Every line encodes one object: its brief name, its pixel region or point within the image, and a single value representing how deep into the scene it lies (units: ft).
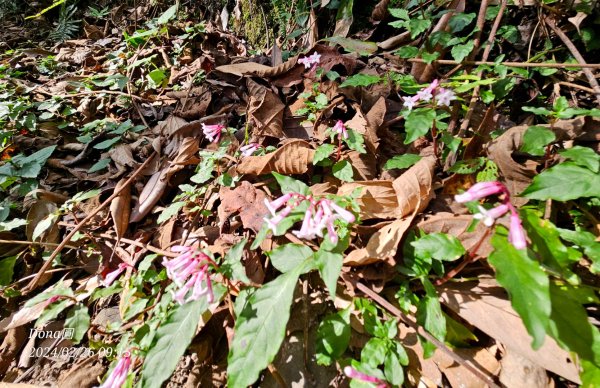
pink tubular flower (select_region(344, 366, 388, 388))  0.54
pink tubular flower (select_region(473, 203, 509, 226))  0.47
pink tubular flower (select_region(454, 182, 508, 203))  0.50
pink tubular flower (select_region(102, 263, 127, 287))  0.81
